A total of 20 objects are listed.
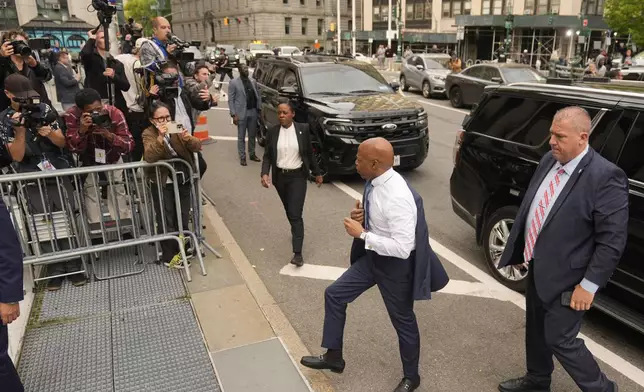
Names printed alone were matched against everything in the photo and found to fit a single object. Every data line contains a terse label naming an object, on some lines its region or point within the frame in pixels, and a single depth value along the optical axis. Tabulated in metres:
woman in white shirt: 5.60
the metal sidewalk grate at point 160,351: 3.59
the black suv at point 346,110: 8.35
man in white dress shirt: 3.15
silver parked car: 19.89
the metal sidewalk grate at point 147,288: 4.70
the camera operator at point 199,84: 5.79
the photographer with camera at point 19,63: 5.39
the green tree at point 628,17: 30.67
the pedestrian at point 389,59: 39.50
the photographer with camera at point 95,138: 4.93
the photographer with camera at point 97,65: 6.62
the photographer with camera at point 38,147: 4.18
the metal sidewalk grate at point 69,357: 3.59
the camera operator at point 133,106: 6.48
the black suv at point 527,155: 3.84
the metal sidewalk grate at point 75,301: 4.48
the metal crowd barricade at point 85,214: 4.72
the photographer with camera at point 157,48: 5.73
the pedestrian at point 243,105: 10.05
